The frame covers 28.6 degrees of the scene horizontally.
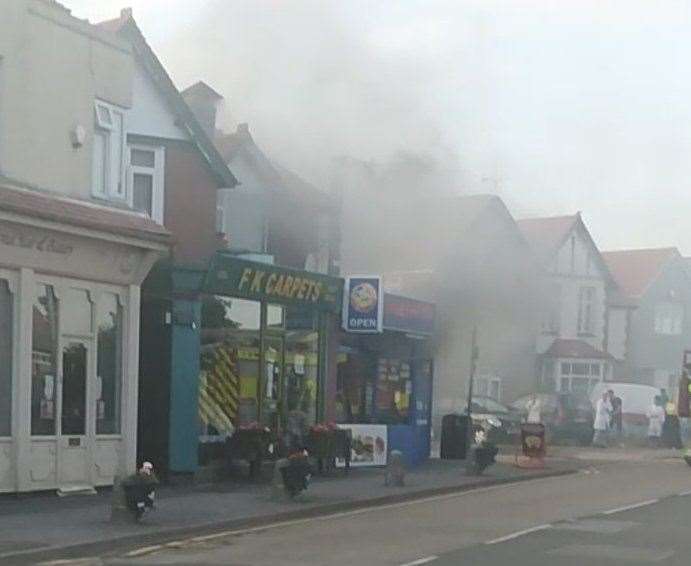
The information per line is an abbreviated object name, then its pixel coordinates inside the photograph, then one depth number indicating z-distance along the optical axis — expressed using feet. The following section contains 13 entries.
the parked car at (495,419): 122.74
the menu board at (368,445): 80.53
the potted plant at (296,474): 60.03
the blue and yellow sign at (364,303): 81.87
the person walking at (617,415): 123.88
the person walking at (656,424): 123.54
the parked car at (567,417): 125.18
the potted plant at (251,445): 71.05
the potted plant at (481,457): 79.77
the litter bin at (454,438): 94.48
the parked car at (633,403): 134.10
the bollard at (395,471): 70.23
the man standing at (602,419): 120.88
